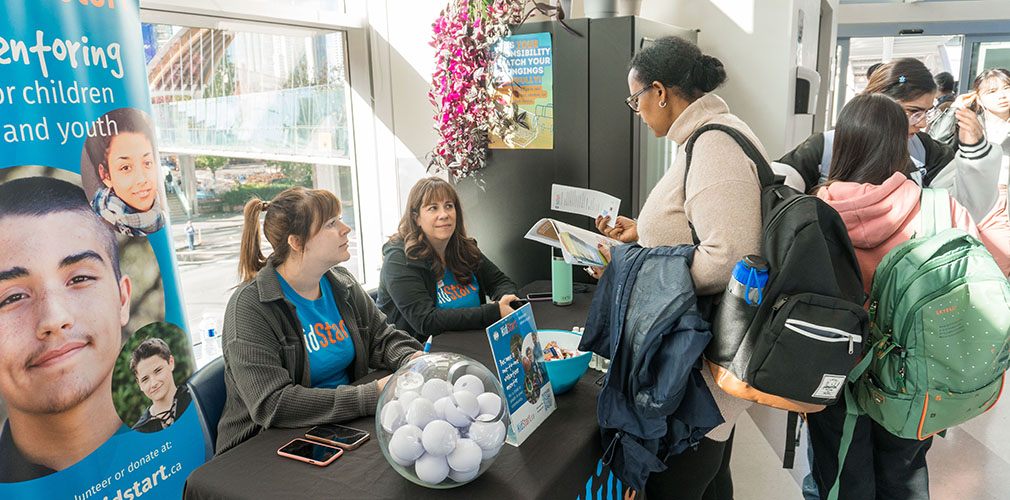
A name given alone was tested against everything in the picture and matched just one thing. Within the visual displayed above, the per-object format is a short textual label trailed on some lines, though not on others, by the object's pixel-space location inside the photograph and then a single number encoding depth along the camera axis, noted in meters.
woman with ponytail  1.60
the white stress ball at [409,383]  1.26
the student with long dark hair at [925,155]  2.26
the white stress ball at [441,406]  1.22
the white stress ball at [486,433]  1.23
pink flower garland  2.82
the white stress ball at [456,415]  1.21
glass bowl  1.20
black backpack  1.29
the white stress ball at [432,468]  1.21
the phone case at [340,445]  1.43
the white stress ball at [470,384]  1.26
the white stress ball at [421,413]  1.20
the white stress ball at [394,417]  1.24
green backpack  1.49
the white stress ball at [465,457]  1.20
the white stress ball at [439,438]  1.18
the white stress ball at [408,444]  1.20
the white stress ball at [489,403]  1.25
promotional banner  1.67
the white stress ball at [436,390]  1.24
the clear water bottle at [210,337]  2.74
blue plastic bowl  1.62
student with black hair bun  1.44
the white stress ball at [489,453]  1.25
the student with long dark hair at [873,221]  1.69
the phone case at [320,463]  1.37
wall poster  2.80
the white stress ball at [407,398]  1.24
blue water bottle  1.32
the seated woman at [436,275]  2.31
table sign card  1.40
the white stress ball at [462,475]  1.23
